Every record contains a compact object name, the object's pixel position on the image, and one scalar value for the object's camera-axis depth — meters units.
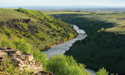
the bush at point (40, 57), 50.63
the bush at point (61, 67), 40.57
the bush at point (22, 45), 61.34
